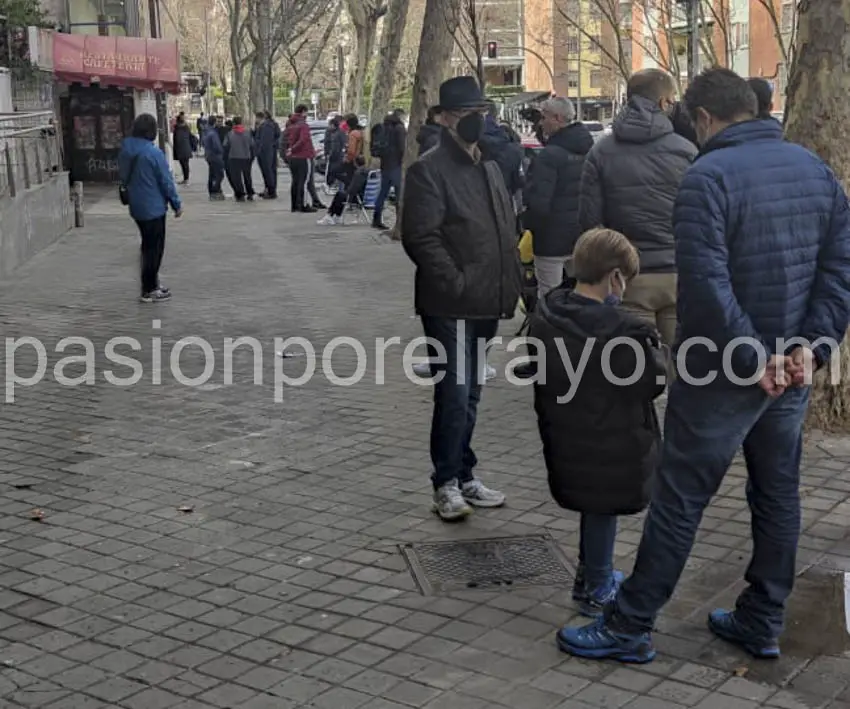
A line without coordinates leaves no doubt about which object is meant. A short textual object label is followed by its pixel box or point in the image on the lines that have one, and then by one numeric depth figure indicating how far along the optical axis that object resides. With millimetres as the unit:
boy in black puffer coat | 4242
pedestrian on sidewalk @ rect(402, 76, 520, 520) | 5566
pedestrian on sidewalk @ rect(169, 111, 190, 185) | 32844
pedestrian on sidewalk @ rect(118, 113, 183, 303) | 12023
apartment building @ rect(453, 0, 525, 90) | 43062
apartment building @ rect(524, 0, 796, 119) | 36438
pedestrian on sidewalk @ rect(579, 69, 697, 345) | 6594
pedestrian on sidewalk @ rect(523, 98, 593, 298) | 8219
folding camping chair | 21375
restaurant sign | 26641
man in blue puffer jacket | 3959
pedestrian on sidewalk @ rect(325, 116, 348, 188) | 23672
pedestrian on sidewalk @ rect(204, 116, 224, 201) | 26562
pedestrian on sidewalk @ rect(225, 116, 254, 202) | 23969
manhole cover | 5074
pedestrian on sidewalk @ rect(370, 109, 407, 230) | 19141
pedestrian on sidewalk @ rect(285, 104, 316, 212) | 22156
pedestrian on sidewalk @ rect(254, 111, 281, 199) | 25062
